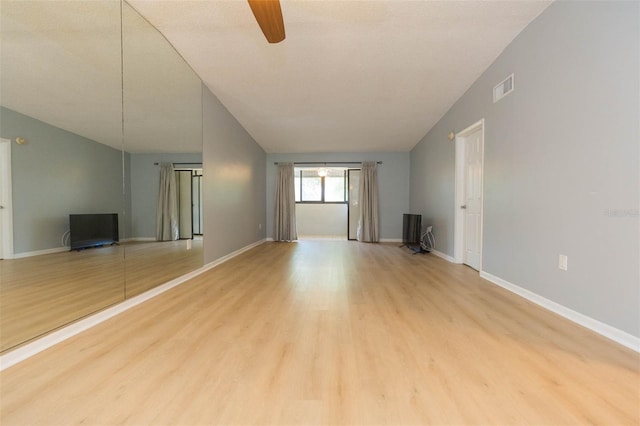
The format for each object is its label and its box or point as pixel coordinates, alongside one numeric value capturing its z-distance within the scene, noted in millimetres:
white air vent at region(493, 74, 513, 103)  2526
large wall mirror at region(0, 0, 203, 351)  1563
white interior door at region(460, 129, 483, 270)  3383
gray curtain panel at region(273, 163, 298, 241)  6594
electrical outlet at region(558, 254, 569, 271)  1938
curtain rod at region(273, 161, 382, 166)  6652
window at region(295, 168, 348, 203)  8094
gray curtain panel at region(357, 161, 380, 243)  6555
